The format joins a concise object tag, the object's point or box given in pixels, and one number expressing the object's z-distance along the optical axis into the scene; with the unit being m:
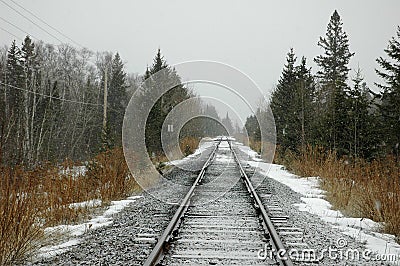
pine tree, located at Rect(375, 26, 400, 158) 18.62
